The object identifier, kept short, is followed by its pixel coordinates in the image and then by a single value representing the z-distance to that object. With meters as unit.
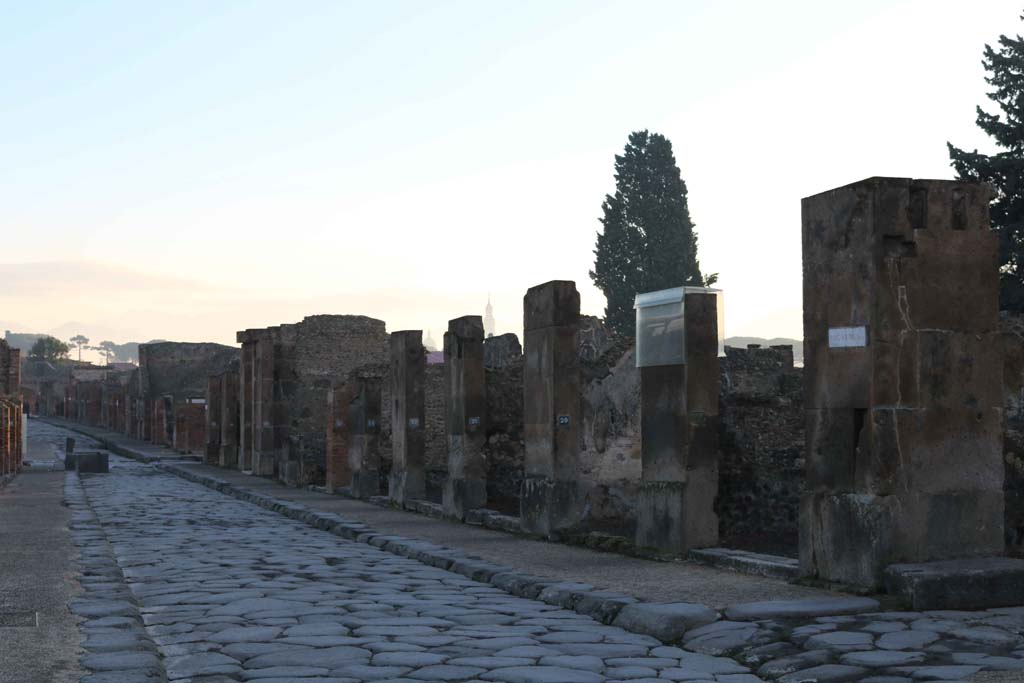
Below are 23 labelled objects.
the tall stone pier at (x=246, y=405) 27.69
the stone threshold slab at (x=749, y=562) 8.07
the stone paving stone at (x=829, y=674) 5.21
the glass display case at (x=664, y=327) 9.75
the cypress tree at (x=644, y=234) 51.66
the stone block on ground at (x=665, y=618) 6.50
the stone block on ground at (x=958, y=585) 6.77
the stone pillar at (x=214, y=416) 31.14
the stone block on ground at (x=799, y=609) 6.61
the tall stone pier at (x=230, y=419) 29.47
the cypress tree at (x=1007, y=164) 26.62
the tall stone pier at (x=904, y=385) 7.38
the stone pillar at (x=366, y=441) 17.83
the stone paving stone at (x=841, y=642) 5.77
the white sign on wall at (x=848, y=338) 7.49
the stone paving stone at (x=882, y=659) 5.40
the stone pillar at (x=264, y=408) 25.88
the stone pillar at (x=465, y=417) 13.92
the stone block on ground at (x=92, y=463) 26.55
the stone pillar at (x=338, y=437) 19.72
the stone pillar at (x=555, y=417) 11.68
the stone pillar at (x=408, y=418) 15.99
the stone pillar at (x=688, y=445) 9.60
